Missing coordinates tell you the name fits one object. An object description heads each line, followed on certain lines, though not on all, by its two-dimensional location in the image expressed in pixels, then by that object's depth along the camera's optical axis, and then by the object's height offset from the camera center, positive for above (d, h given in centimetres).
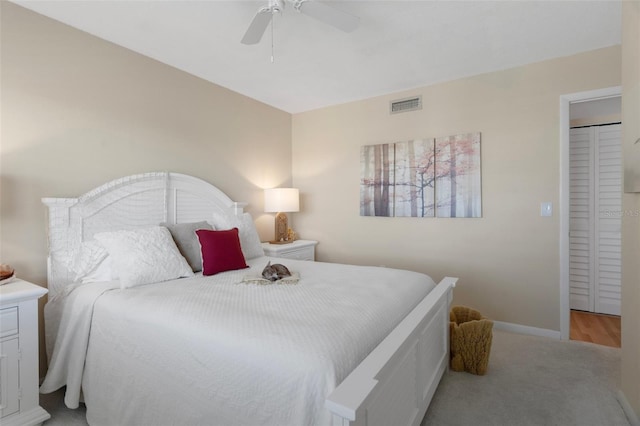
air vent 349 +116
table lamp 379 +9
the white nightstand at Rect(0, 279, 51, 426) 163 -76
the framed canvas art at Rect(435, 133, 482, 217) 318 +34
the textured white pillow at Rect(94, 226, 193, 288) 200 -30
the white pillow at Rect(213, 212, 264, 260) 290 -18
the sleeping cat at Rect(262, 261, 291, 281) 213 -42
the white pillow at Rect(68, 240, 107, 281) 220 -33
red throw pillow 234 -31
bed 113 -54
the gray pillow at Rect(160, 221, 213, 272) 244 -25
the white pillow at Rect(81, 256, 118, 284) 213 -43
